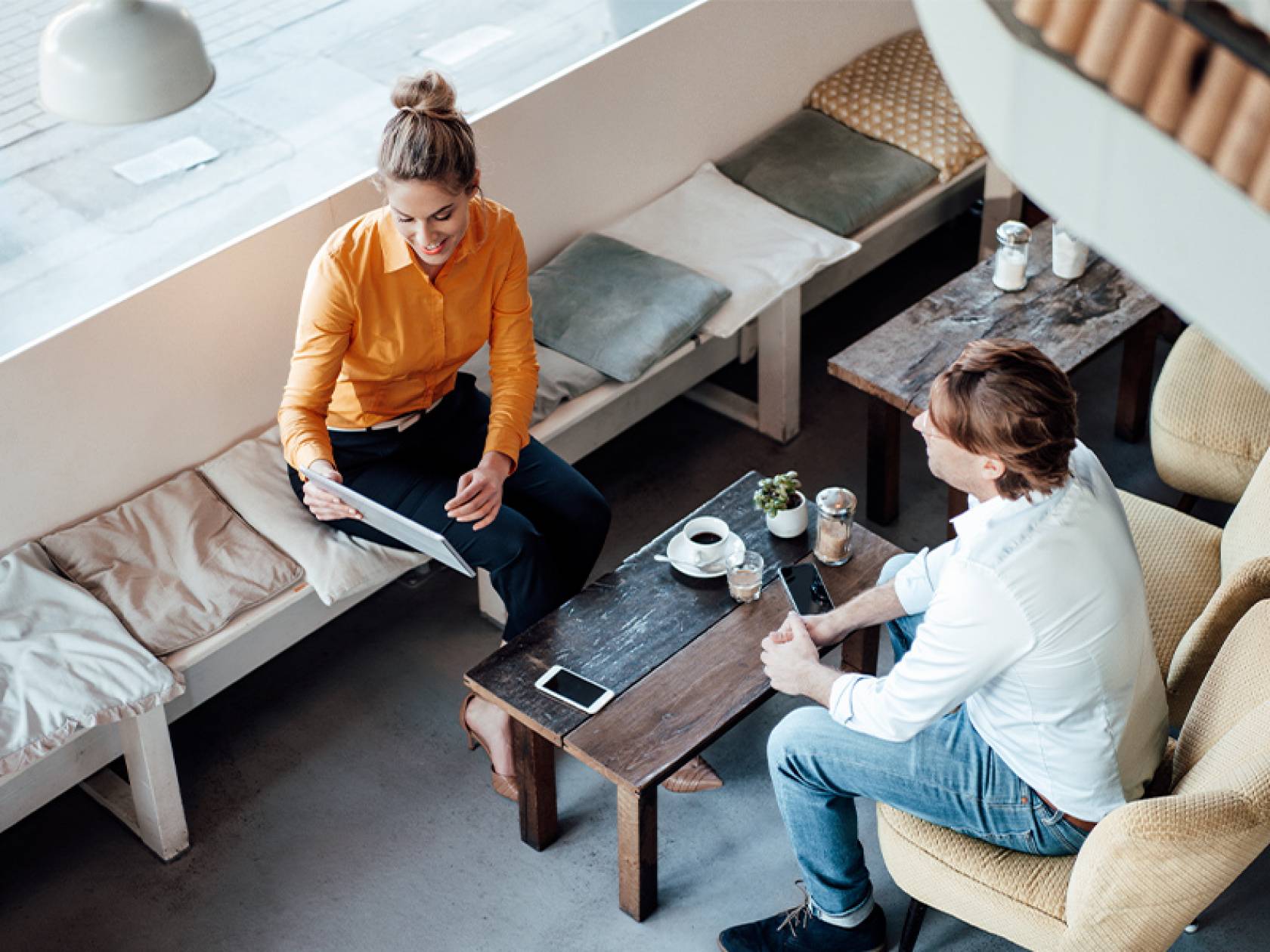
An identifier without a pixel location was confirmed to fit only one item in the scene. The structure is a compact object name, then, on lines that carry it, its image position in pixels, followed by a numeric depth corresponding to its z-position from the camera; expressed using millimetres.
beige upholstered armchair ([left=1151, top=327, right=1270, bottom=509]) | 3162
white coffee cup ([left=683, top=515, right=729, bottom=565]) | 2906
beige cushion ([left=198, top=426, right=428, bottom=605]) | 3041
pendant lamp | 2400
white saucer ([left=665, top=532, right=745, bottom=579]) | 2912
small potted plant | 2963
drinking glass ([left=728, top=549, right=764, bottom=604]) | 2842
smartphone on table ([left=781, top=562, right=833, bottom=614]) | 2818
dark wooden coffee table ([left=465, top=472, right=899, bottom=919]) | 2586
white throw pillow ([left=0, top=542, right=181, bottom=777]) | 2711
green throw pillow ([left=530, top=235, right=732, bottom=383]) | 3598
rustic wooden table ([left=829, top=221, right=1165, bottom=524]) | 3469
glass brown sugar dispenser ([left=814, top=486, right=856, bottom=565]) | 2898
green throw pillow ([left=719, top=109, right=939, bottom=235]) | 4121
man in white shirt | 2031
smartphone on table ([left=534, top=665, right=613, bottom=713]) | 2652
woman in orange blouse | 2855
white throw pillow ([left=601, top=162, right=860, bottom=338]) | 3832
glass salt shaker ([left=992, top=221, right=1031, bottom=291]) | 3646
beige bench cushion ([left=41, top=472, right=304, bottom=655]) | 2934
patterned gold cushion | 4320
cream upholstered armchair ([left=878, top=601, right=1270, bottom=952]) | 1955
